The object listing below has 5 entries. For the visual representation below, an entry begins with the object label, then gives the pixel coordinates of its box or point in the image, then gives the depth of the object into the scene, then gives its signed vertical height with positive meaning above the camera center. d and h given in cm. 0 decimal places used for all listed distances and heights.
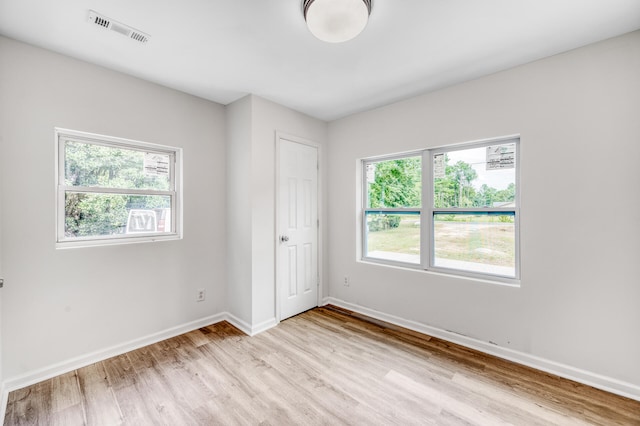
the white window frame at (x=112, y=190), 217 +20
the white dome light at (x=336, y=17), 148 +111
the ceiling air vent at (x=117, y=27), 170 +124
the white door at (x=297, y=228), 315 -21
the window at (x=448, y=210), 247 +1
